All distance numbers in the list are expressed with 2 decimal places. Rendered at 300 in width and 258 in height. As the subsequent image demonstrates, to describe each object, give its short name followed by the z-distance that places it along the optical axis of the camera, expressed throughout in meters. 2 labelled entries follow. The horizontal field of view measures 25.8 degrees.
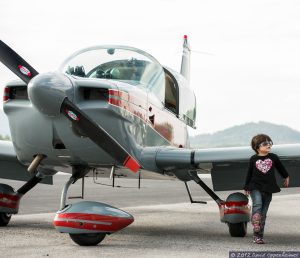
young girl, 8.05
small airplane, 7.83
